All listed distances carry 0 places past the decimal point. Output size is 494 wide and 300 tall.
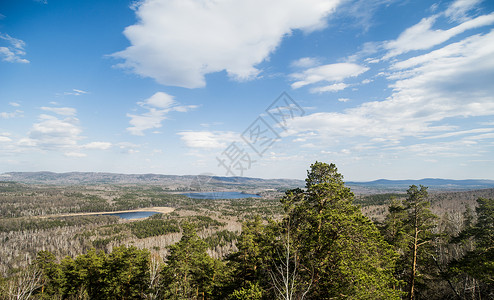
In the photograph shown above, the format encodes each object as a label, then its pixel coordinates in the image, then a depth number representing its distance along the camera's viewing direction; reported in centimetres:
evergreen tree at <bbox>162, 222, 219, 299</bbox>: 2177
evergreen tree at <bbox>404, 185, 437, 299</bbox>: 1842
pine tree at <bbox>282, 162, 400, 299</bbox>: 1139
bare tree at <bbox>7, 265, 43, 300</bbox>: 3043
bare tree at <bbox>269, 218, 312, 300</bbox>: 1263
